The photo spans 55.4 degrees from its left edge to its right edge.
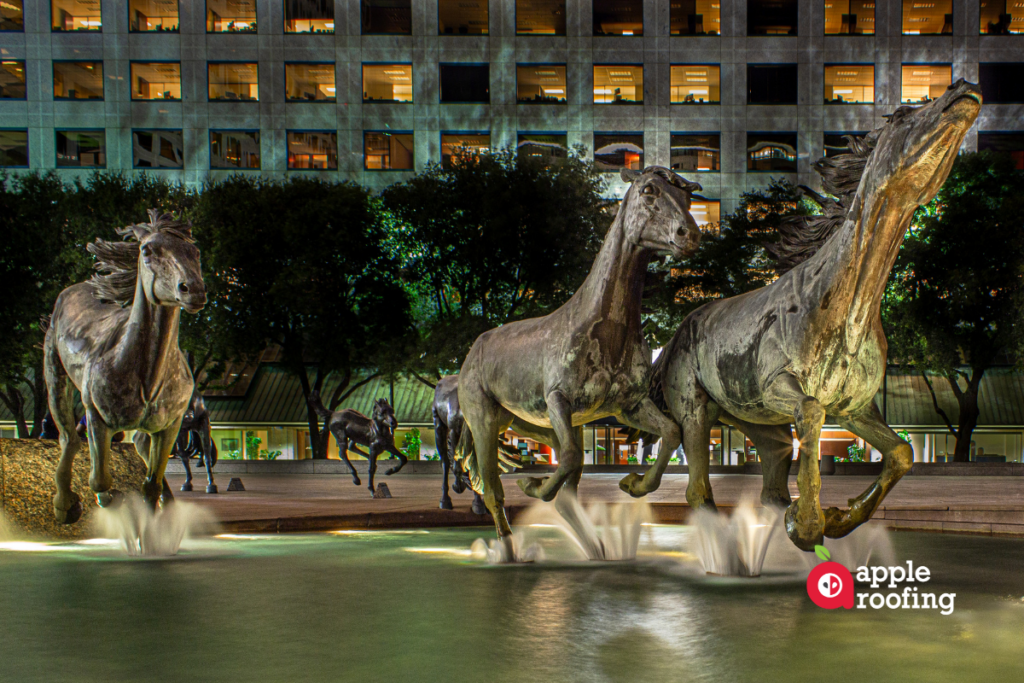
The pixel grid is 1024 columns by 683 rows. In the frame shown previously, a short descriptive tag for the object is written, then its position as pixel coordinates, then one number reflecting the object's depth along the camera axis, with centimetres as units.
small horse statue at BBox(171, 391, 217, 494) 2138
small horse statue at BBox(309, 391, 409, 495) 1962
